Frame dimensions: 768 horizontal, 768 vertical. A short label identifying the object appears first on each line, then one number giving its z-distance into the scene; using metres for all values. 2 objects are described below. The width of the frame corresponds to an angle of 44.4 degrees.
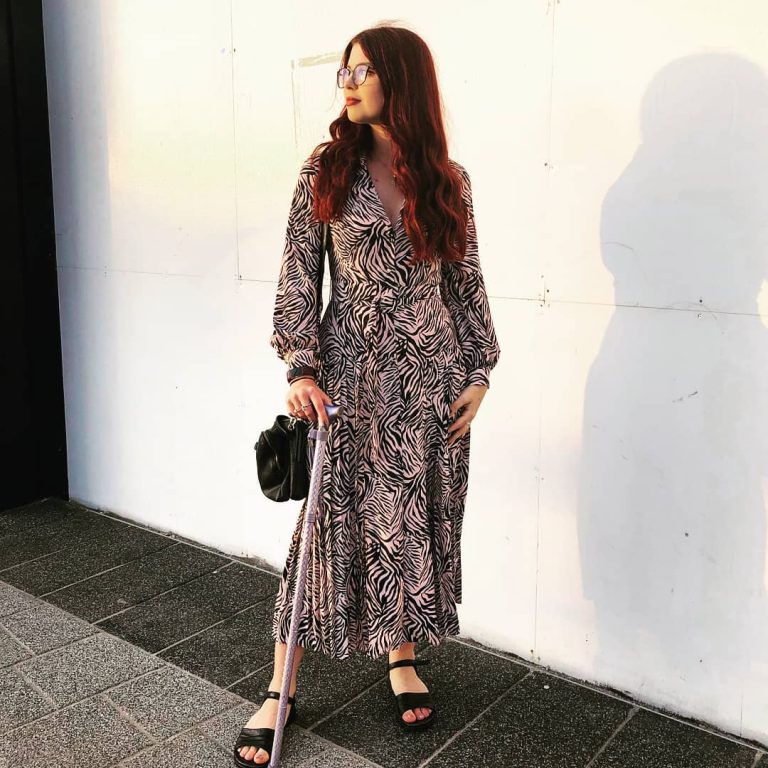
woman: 2.35
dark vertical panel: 4.32
